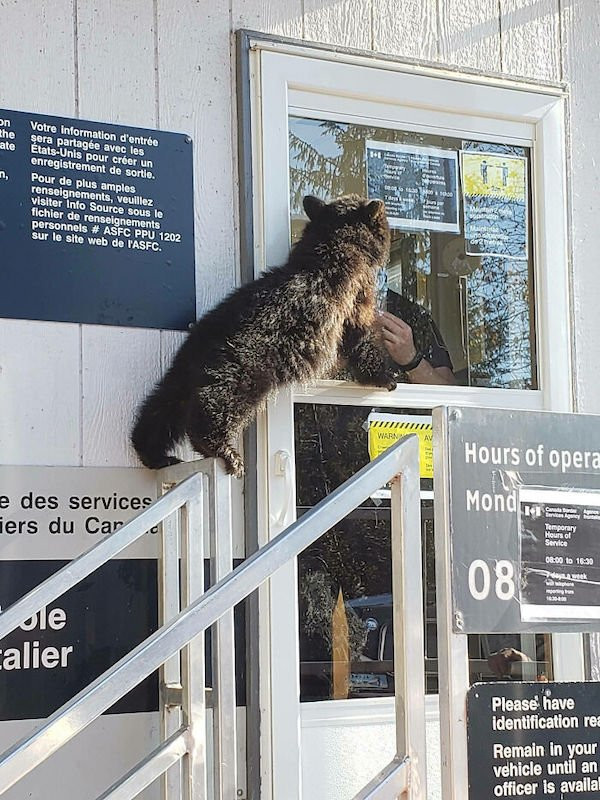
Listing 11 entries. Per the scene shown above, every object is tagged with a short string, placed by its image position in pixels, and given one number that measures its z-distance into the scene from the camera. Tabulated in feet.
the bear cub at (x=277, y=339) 10.28
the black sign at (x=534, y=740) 7.73
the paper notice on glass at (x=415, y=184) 12.42
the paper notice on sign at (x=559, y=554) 8.07
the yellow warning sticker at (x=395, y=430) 11.96
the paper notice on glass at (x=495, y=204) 12.86
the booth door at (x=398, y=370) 11.30
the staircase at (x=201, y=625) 6.93
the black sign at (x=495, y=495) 7.82
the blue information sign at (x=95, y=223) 10.70
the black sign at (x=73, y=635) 10.23
